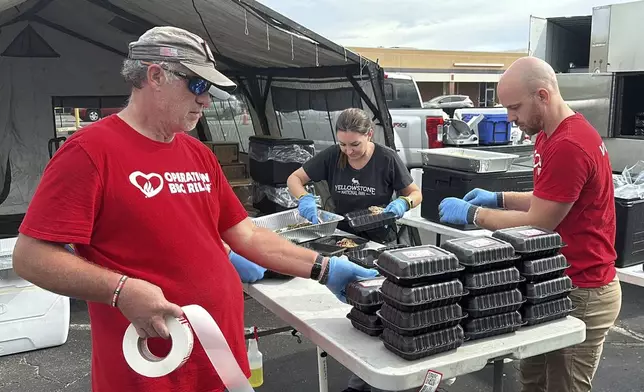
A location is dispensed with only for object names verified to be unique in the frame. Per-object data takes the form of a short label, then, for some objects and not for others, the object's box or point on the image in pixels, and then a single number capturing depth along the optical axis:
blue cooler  9.52
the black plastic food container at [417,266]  1.68
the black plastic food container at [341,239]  2.97
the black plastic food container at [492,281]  1.82
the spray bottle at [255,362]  3.02
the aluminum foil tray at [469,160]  3.63
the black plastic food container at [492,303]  1.83
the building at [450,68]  30.72
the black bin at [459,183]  3.64
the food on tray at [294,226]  3.04
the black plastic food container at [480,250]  1.81
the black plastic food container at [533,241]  1.94
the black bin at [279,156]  7.50
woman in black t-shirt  3.56
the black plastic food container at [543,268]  1.93
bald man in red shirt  2.15
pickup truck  9.34
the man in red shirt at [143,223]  1.41
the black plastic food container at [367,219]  3.29
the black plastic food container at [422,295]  1.67
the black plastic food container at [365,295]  1.88
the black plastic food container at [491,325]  1.83
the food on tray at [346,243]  2.98
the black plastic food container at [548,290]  1.93
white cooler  4.12
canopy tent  5.46
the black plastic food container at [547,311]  1.95
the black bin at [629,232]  3.26
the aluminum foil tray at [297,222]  3.06
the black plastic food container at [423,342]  1.69
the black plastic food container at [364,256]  2.60
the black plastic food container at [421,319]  1.68
